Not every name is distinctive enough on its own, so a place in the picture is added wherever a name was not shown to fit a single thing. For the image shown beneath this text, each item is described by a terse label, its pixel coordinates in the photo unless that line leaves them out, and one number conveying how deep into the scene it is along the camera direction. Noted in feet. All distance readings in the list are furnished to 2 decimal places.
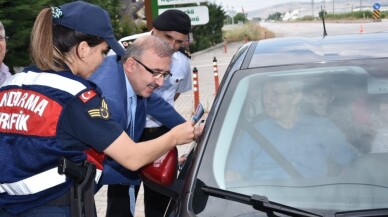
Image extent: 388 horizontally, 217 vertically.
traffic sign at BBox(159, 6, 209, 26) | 34.86
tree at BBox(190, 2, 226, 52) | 105.70
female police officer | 6.48
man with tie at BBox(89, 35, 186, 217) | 8.35
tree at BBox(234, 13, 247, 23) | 224.12
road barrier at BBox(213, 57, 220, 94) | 36.54
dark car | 6.03
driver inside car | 6.63
